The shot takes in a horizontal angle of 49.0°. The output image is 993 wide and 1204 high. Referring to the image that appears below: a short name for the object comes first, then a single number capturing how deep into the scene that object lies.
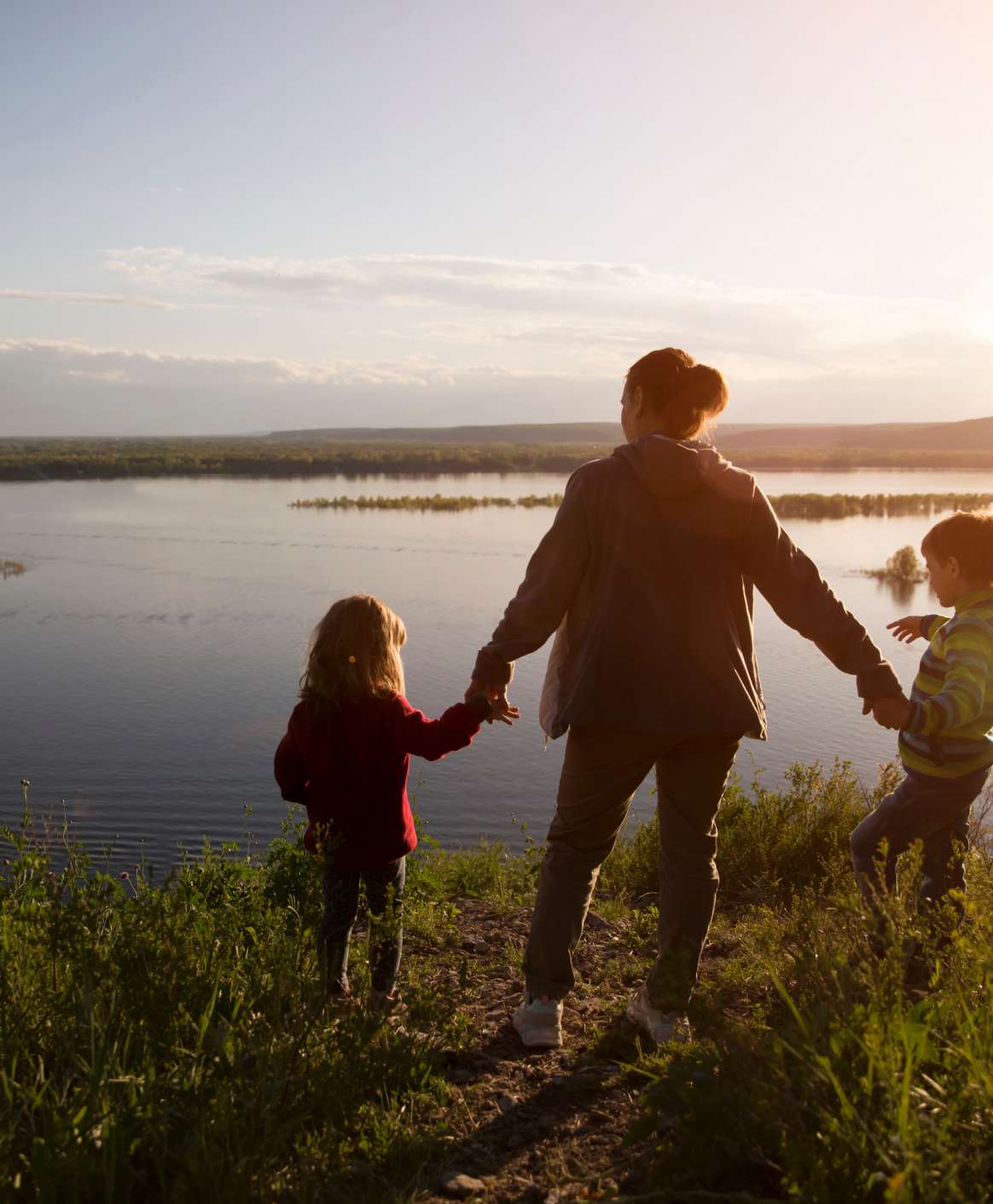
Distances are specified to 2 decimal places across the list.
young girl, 3.00
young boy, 2.93
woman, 2.73
